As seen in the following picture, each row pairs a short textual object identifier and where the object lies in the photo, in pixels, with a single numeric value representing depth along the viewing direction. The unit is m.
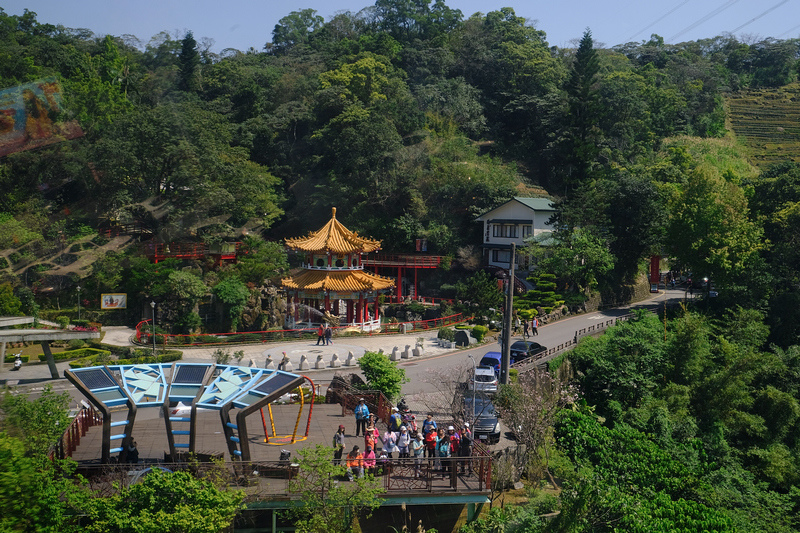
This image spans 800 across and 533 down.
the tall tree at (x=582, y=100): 57.41
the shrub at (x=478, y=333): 37.75
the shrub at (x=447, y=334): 37.62
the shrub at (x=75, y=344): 35.63
